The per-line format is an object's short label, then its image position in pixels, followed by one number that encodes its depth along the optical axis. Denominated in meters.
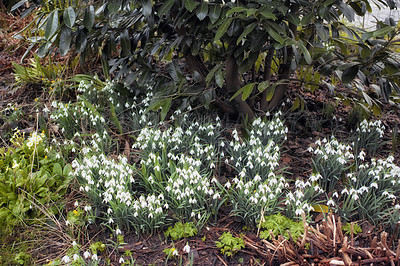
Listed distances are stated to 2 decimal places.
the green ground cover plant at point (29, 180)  2.43
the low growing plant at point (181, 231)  2.17
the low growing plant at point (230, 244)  2.06
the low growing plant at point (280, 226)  2.08
